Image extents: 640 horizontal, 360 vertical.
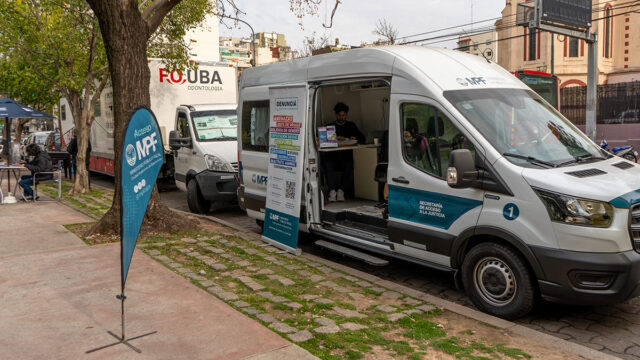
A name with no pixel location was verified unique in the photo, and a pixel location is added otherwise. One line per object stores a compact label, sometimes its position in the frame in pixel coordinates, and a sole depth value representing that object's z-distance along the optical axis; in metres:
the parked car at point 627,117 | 19.69
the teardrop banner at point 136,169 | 4.14
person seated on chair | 12.53
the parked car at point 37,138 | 29.27
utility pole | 14.20
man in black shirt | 8.21
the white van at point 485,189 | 4.55
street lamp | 11.14
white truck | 11.13
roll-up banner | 7.28
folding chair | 12.46
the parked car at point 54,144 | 21.61
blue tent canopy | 14.02
